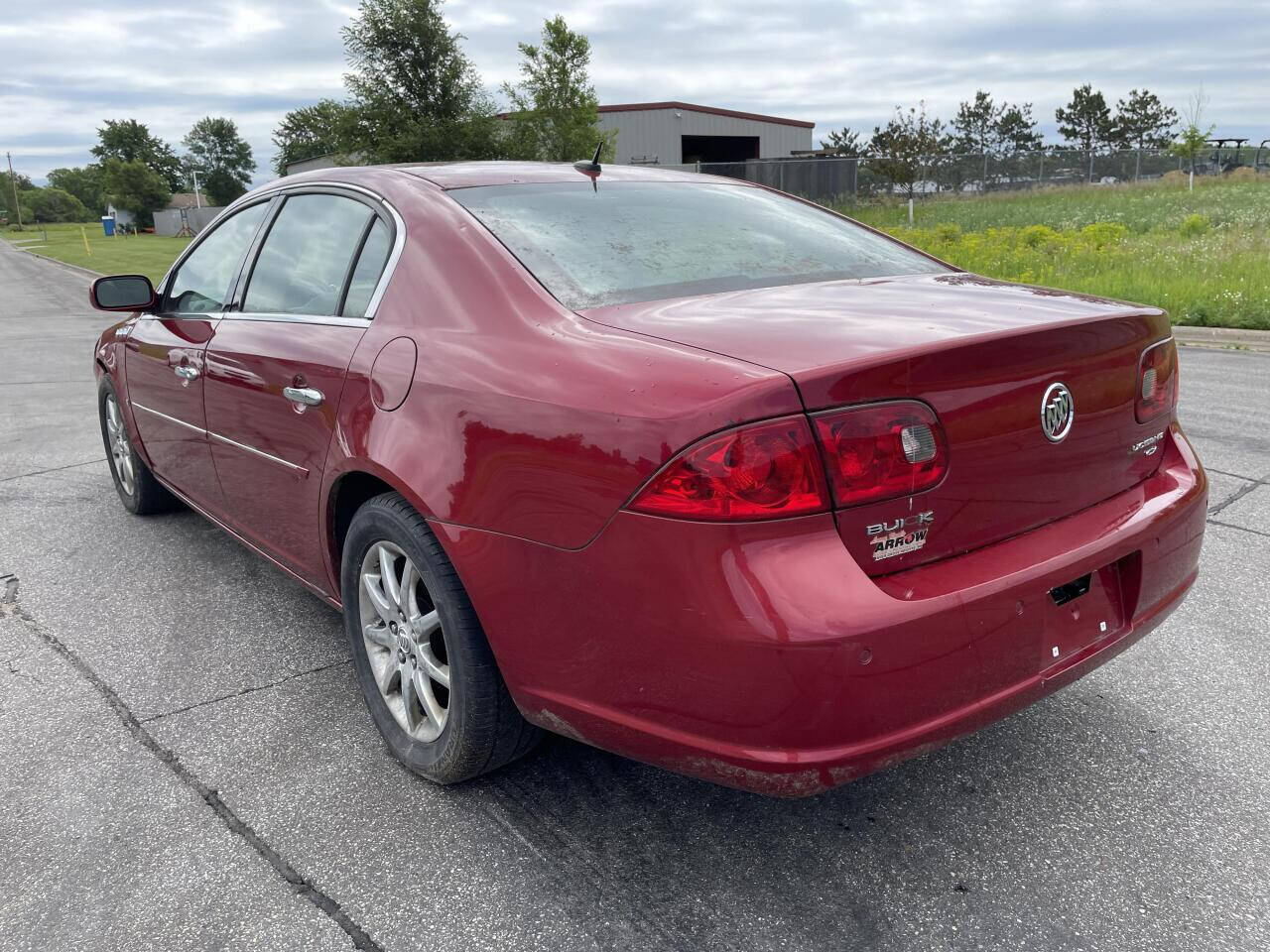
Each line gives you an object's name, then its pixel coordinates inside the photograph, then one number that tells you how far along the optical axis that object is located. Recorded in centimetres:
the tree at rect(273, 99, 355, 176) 4469
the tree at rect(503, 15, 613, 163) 3856
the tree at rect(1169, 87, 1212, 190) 4263
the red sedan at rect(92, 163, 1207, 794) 182
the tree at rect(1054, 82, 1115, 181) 7788
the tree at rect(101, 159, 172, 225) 9262
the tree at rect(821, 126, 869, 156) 5806
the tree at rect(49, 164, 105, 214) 14200
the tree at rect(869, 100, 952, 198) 3606
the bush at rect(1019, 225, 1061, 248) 1803
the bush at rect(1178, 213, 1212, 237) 2036
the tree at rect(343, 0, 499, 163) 4509
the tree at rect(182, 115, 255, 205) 12311
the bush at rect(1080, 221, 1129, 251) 1769
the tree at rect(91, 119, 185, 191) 12256
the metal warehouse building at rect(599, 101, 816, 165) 4875
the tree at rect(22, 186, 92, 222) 13325
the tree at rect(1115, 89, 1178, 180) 7100
